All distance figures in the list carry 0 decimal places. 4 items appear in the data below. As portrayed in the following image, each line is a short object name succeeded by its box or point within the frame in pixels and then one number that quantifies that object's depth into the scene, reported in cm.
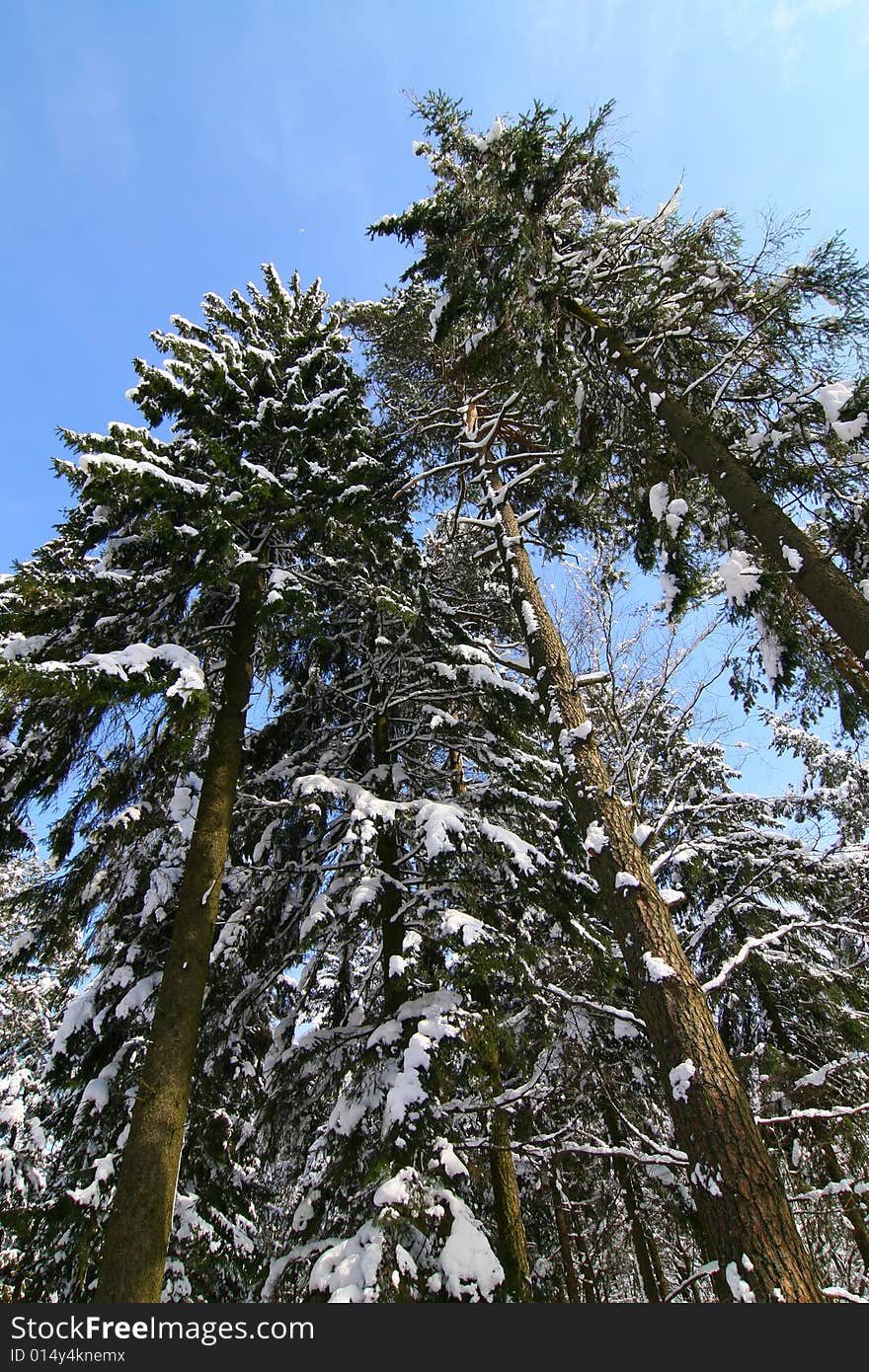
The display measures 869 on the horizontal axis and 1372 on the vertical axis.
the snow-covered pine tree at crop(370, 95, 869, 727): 598
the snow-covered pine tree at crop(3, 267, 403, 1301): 500
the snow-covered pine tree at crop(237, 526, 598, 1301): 474
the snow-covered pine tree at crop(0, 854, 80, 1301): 654
